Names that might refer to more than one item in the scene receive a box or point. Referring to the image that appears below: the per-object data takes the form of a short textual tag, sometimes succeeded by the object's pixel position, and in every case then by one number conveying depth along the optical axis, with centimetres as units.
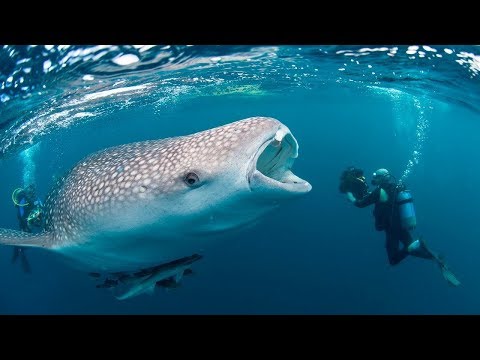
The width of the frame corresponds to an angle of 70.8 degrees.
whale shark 298
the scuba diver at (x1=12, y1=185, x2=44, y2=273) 1067
